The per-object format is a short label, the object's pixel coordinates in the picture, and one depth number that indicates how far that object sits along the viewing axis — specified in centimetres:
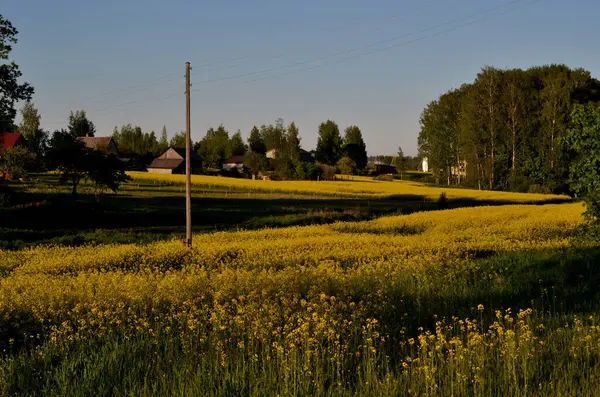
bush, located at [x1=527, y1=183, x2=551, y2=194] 7006
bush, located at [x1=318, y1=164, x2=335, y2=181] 10125
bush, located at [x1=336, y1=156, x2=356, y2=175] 12331
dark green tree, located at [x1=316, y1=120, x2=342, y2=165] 14525
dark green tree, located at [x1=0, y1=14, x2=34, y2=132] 3680
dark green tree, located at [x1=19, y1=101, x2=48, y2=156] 12444
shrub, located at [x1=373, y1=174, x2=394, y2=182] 11431
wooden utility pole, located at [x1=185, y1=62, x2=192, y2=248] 2500
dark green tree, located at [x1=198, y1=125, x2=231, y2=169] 13838
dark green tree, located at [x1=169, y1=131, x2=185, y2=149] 18500
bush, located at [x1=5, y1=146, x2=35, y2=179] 5425
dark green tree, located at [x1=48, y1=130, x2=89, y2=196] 4522
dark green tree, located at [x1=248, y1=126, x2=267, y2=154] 16450
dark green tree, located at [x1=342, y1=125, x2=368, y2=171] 14862
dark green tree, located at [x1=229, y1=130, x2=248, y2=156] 16638
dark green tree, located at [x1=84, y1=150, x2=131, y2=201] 4500
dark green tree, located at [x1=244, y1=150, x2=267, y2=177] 11219
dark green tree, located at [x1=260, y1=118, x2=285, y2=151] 15512
